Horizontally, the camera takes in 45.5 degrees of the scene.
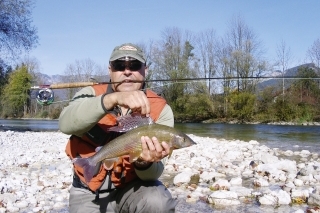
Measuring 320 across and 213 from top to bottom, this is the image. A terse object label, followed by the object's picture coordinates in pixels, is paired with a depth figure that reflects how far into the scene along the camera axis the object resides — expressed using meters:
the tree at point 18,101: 37.27
